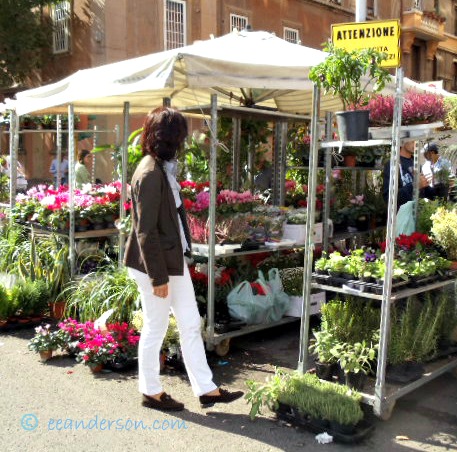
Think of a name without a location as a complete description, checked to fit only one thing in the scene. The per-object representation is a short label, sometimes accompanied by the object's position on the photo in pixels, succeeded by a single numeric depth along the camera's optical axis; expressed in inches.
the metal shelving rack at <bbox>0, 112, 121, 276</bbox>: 239.0
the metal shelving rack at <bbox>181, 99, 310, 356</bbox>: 190.5
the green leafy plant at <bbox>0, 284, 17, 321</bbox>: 230.7
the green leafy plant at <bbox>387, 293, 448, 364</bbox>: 161.2
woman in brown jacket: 143.9
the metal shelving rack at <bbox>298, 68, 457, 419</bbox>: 138.3
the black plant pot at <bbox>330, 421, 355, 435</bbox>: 139.3
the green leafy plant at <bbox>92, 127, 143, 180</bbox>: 265.9
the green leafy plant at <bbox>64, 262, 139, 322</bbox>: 204.5
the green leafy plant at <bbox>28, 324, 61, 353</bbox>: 195.0
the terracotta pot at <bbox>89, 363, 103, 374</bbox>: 183.3
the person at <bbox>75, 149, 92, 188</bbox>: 409.7
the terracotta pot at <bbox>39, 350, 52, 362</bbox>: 195.8
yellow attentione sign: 181.0
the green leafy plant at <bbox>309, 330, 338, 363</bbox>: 157.9
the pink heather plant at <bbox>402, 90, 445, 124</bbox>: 178.4
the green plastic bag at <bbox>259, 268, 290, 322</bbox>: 214.5
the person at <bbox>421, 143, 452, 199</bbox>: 244.4
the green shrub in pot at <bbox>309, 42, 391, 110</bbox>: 143.3
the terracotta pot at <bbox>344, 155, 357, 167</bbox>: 275.9
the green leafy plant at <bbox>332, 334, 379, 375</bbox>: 149.7
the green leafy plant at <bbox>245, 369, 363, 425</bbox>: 139.9
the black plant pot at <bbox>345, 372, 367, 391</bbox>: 152.3
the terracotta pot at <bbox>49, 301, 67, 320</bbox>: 240.4
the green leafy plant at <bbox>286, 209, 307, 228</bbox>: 227.1
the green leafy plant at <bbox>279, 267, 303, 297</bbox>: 224.7
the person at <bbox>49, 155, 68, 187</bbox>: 549.0
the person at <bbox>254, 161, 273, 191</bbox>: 305.2
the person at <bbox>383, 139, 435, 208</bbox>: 229.6
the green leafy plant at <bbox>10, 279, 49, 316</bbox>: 234.7
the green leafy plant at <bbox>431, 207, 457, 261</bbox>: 168.7
